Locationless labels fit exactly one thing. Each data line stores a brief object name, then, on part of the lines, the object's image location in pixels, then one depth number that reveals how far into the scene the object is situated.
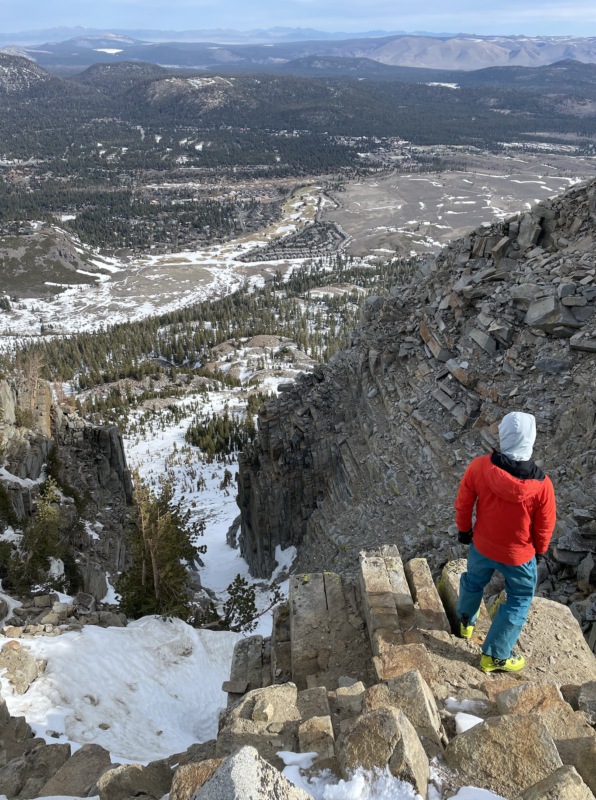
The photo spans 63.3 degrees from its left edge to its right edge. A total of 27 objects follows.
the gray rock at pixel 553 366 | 14.20
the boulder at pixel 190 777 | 4.60
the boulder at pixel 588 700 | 5.47
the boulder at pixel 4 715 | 9.40
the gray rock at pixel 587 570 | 9.35
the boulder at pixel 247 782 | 3.77
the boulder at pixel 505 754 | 4.38
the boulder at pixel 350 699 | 6.06
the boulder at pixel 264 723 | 5.64
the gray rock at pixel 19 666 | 11.14
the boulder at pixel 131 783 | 6.05
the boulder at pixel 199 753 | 6.26
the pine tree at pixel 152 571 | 19.25
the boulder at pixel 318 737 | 5.23
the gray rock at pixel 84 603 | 17.51
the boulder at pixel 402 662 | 6.51
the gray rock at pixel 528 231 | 17.36
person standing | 6.11
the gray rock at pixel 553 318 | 14.46
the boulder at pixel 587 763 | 4.38
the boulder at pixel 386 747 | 4.34
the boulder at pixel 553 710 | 4.98
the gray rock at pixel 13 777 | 7.32
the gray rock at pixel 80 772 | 6.92
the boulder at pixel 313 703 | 6.11
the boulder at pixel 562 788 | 3.81
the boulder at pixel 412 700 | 5.19
